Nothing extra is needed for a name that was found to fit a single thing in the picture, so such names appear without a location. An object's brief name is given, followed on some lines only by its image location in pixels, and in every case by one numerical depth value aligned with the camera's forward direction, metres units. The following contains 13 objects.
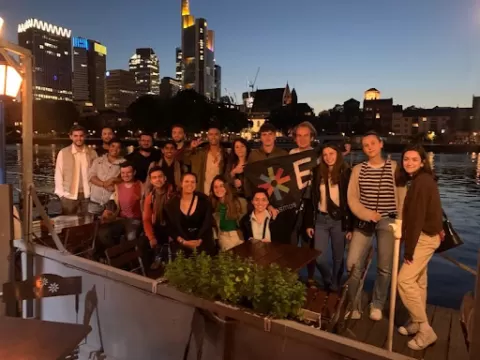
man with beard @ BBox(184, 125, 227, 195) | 6.68
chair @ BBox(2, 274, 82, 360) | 4.23
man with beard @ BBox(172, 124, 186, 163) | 7.17
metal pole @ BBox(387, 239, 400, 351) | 3.16
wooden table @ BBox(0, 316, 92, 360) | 3.18
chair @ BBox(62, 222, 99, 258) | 6.15
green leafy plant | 3.21
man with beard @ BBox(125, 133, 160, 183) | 7.16
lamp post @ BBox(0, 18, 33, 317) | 5.08
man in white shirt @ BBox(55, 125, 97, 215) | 6.94
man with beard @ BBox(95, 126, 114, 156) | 7.44
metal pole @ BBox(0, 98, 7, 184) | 6.58
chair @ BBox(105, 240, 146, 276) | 4.82
